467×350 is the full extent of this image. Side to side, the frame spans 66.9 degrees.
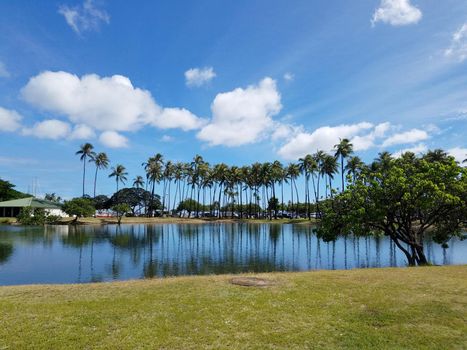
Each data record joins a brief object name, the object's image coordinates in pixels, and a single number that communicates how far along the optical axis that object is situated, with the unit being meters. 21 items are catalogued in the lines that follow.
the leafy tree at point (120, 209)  88.38
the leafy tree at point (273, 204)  116.19
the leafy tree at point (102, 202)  128.19
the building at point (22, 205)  92.00
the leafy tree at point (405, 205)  22.06
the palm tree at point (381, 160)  85.21
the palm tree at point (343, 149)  87.69
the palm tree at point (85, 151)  99.75
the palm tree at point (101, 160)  105.07
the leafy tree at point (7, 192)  103.94
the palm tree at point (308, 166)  101.69
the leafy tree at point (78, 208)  79.06
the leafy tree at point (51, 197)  151.38
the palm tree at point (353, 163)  90.54
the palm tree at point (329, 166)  95.94
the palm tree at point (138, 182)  128.25
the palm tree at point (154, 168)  112.50
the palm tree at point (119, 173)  117.25
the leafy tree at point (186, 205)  141.98
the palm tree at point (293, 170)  111.00
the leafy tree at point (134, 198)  122.75
